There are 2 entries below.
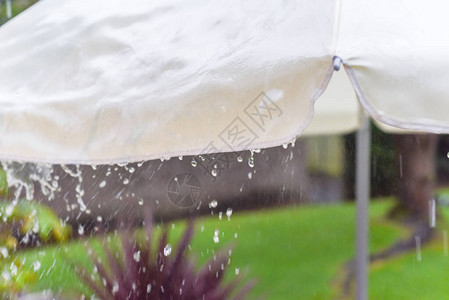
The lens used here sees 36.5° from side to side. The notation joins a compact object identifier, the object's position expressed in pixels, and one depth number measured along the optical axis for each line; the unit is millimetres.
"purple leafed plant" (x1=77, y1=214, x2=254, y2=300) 3676
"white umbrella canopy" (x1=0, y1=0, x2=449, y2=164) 1624
